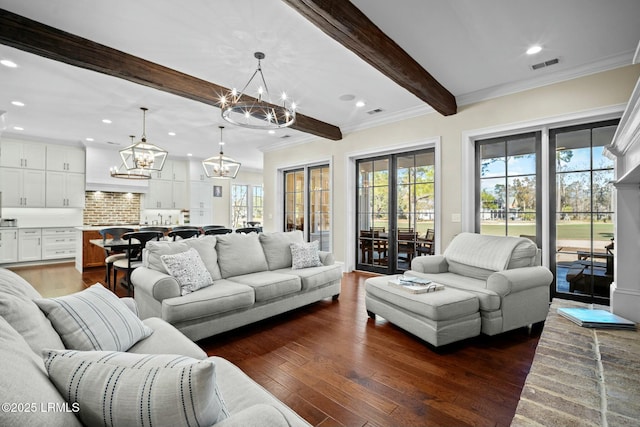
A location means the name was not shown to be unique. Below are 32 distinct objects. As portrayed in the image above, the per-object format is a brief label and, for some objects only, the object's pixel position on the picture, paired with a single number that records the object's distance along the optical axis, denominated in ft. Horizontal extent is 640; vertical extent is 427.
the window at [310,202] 20.45
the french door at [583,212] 11.15
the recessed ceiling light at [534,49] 9.68
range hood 23.07
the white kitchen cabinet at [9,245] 20.03
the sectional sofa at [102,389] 2.19
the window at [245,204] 33.17
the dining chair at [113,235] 15.03
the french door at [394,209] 15.99
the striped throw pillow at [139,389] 2.39
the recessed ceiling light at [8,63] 10.64
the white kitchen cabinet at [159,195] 26.37
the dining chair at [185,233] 15.64
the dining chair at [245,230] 19.73
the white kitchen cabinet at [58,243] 21.72
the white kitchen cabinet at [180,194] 27.86
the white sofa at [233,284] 8.34
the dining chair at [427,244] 15.64
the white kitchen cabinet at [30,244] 20.70
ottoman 8.10
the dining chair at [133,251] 13.38
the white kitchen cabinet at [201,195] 28.63
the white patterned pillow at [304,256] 12.41
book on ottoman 8.99
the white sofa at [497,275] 8.82
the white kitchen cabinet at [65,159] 22.24
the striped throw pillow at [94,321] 4.28
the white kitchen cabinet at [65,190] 22.13
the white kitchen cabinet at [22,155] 20.51
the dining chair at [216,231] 17.79
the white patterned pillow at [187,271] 8.96
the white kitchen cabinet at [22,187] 20.54
